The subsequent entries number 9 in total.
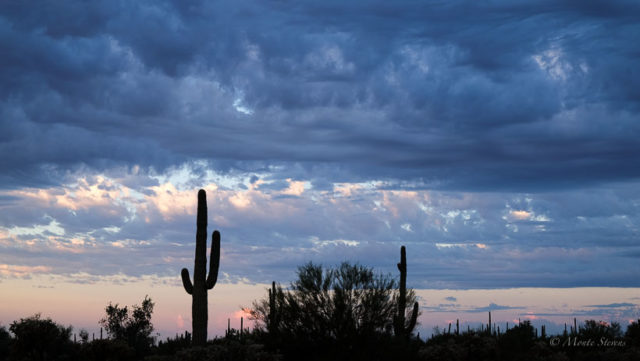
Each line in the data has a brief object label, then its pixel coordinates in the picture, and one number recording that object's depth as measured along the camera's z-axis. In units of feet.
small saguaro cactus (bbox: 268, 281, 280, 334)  104.17
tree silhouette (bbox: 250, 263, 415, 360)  99.93
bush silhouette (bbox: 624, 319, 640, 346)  126.39
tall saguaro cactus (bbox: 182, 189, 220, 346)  106.63
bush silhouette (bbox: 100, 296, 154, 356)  155.12
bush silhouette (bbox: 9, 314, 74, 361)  116.88
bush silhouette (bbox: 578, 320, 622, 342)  128.47
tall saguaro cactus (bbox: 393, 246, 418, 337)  113.39
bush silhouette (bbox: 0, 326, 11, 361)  126.76
